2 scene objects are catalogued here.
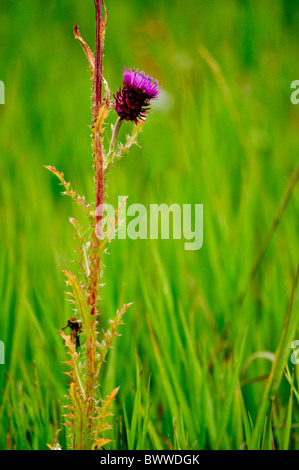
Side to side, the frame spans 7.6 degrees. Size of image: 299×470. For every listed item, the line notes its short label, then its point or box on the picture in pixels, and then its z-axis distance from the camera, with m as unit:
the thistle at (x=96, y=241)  1.55
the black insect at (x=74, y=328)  1.59
